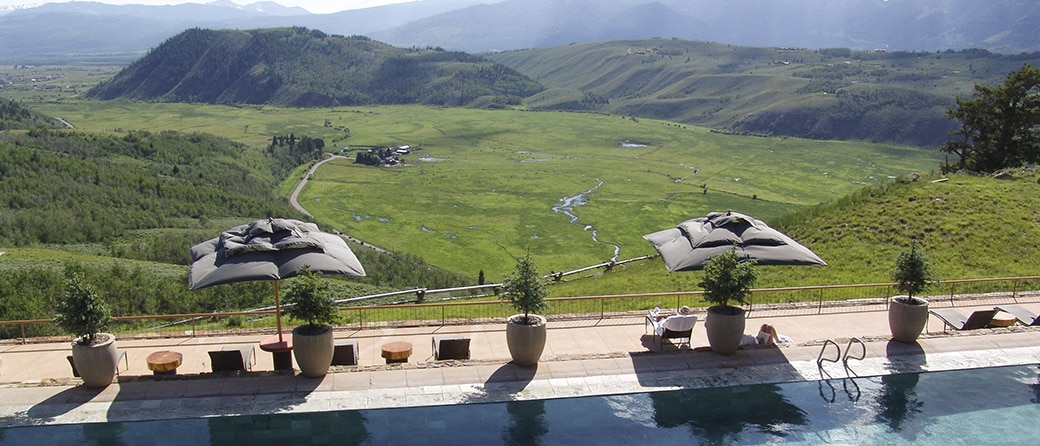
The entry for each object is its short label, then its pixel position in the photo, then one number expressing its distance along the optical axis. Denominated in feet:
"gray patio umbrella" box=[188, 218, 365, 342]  49.70
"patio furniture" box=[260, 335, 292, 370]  51.39
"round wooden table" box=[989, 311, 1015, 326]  63.77
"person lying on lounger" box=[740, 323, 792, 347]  57.77
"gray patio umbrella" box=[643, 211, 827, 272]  55.93
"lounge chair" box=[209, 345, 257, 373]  50.26
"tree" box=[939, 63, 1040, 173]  134.72
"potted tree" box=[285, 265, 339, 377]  47.93
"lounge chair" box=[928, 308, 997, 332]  62.39
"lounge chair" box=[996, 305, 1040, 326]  64.13
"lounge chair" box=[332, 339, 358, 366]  52.70
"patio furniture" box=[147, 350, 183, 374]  49.52
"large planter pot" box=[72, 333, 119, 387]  47.29
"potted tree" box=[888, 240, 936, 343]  55.98
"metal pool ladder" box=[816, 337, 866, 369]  55.36
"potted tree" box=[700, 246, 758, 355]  52.70
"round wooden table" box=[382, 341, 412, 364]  52.65
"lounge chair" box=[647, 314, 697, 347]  55.83
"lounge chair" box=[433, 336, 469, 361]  53.57
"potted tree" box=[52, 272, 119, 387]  45.83
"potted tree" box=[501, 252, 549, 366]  50.80
